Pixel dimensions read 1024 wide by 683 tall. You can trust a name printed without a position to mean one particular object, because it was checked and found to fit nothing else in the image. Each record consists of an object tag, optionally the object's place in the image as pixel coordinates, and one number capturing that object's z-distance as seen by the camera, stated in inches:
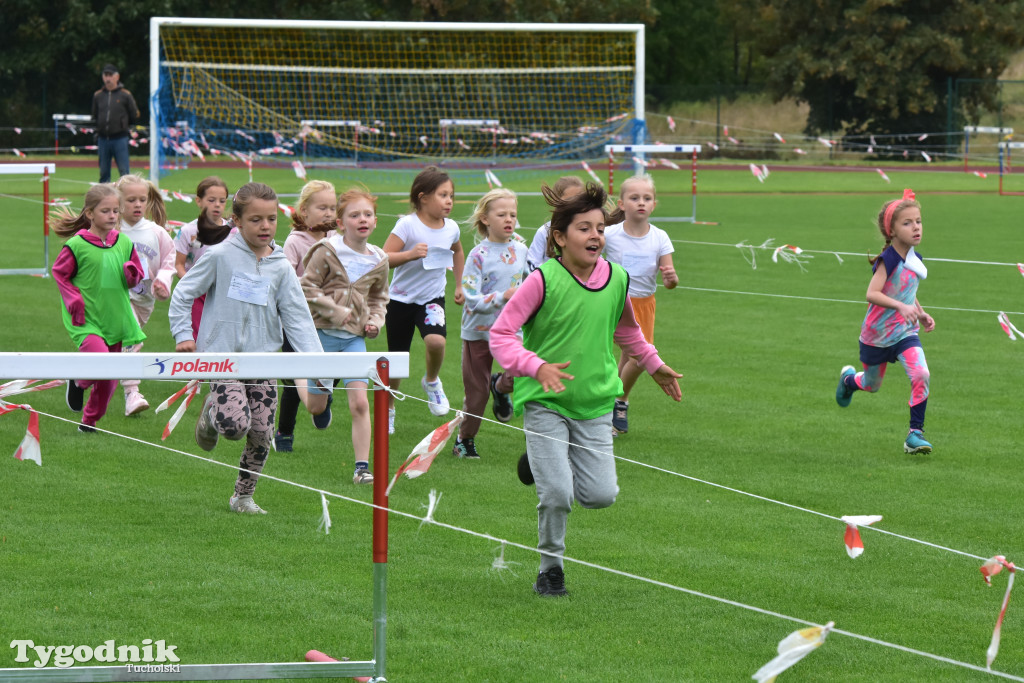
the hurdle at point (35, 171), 1129.4
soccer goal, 1891.0
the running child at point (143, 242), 687.1
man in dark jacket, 1793.8
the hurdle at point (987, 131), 3405.5
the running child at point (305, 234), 613.3
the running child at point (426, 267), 640.4
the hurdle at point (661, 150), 1621.6
